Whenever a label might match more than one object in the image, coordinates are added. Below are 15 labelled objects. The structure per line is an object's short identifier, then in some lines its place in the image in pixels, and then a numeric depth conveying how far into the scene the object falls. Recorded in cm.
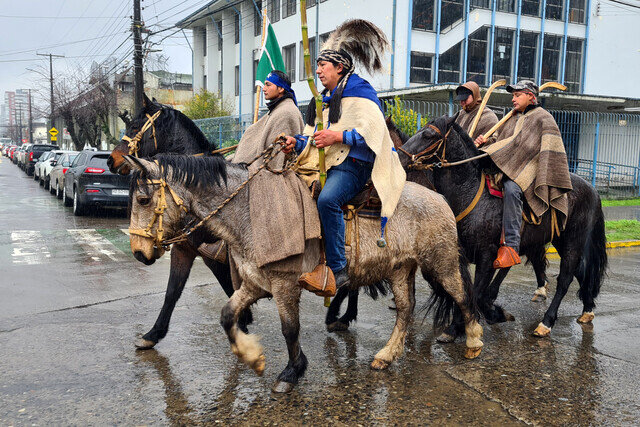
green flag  780
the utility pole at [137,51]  1983
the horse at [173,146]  527
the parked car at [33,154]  3616
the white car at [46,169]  2499
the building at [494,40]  2211
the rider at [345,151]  424
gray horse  402
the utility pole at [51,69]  5142
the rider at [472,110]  684
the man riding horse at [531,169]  577
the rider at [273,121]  551
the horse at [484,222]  577
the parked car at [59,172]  2012
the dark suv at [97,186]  1502
